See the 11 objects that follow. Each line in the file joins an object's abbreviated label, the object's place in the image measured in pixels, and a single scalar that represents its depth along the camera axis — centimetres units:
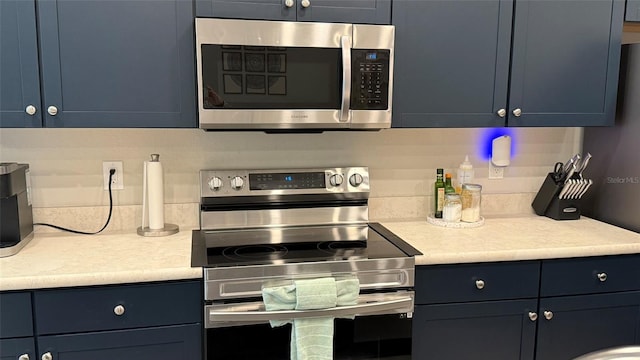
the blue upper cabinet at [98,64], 181
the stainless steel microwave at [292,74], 189
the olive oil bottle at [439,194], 241
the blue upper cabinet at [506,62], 208
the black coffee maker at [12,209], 182
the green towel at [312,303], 172
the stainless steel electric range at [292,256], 175
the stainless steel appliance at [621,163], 227
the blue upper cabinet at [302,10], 190
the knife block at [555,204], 244
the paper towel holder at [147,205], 212
